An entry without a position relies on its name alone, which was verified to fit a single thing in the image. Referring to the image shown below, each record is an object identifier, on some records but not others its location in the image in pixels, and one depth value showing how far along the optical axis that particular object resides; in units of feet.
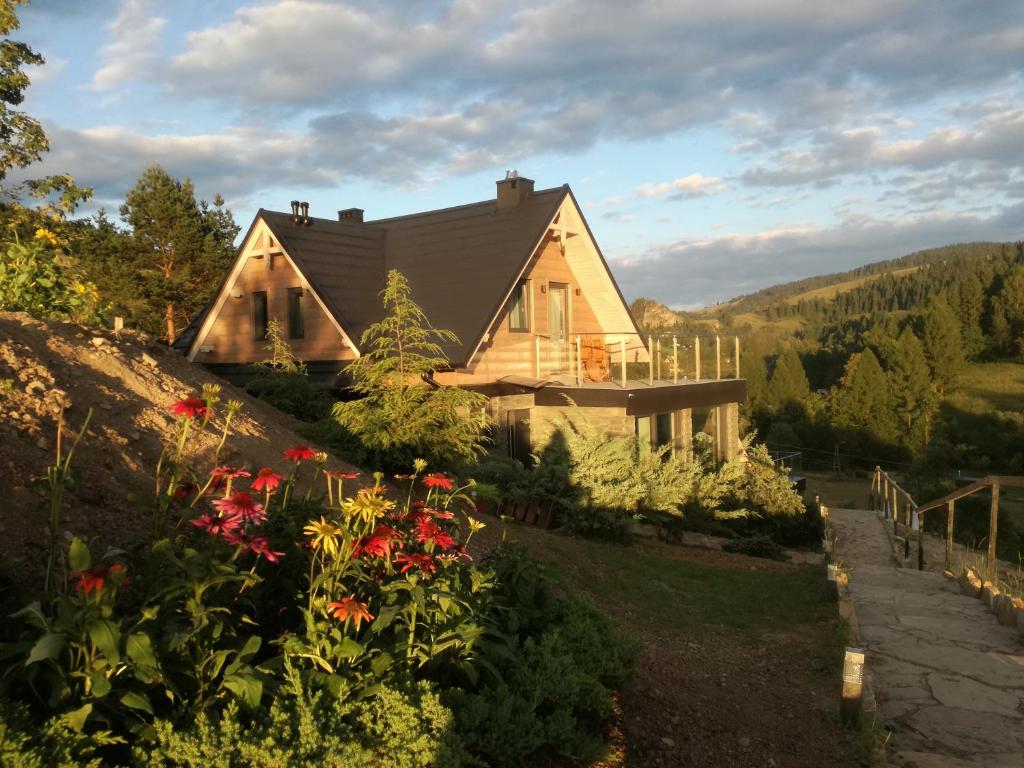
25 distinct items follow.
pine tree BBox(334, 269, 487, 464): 32.76
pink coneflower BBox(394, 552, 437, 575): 12.73
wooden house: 54.24
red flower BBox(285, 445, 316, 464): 13.01
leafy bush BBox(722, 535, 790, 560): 44.32
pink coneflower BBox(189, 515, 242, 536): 10.69
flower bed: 9.66
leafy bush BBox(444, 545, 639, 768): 11.70
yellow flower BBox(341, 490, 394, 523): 11.78
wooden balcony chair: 62.85
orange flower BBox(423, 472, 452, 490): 14.79
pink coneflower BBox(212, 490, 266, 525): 10.84
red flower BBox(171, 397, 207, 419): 11.86
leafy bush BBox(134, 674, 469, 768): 9.46
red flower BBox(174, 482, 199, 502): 12.44
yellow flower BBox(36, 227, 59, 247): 28.43
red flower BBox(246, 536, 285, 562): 10.85
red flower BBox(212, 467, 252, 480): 12.02
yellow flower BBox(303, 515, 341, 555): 11.41
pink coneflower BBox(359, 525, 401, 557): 11.79
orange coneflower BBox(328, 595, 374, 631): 11.00
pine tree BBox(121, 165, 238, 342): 97.60
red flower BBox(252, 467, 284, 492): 11.77
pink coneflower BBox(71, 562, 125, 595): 9.43
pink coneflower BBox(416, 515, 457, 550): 13.14
